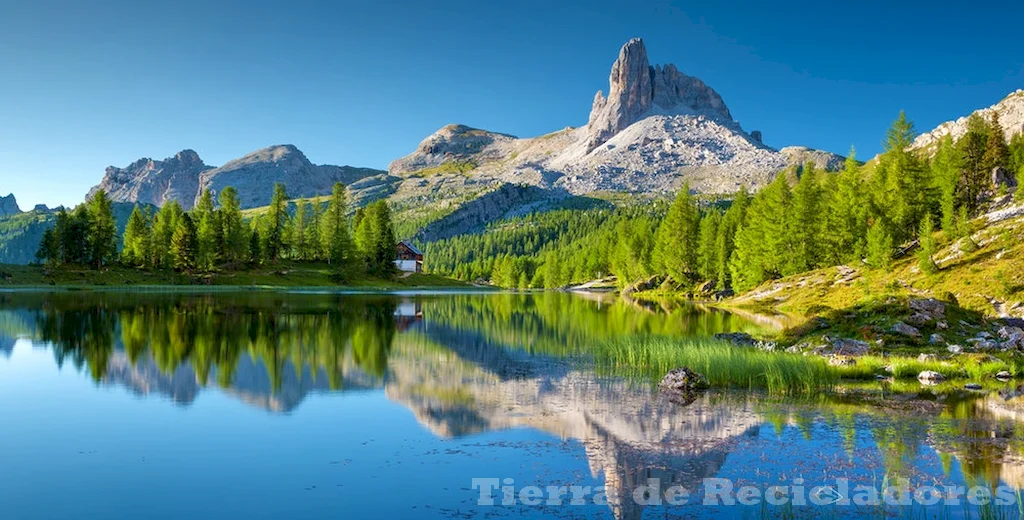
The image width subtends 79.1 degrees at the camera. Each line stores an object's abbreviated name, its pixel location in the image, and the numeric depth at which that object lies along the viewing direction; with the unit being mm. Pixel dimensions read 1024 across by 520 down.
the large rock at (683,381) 28078
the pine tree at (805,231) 90938
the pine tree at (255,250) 129625
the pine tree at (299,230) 145125
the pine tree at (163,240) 119250
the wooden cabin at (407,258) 192500
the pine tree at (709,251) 119712
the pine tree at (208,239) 121062
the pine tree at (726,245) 114812
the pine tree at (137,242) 119062
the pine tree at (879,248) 72000
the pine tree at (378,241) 144375
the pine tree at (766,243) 94088
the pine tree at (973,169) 94562
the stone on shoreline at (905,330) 39516
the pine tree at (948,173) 77000
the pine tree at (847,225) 85750
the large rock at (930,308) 41875
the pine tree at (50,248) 109231
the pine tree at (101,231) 114000
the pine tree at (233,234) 126188
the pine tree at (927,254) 62503
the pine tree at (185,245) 117212
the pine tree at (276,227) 135262
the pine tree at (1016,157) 99250
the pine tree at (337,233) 139000
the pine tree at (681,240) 127125
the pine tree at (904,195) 84438
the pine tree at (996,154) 100062
